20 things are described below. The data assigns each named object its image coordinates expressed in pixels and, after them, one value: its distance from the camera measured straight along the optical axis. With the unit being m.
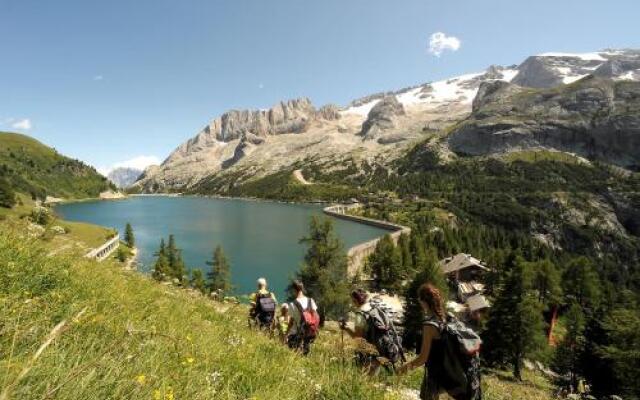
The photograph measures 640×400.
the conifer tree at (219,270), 58.08
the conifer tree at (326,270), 41.21
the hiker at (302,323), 9.77
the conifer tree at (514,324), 37.31
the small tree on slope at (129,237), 88.10
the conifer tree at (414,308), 40.11
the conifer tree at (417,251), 78.44
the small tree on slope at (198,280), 49.72
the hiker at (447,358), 5.63
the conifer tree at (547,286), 61.91
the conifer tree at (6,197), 80.81
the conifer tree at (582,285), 65.50
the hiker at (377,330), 7.89
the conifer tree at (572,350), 34.91
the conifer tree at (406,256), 73.30
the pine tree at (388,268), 67.25
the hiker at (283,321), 11.06
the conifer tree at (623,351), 28.19
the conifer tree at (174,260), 58.60
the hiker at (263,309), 11.48
